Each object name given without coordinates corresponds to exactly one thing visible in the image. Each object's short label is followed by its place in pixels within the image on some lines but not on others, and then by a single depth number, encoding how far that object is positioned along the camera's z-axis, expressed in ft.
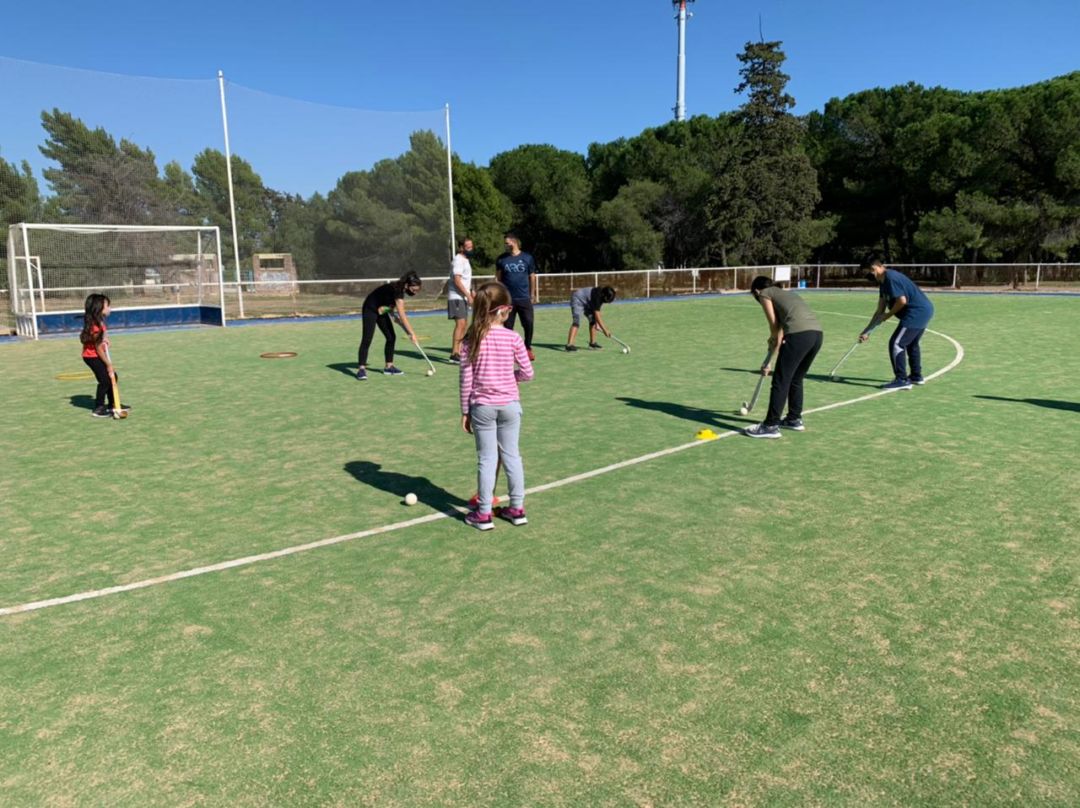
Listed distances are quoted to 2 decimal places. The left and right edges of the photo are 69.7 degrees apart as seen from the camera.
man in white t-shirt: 40.81
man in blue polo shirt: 40.91
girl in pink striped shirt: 17.30
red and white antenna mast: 312.09
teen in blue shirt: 35.14
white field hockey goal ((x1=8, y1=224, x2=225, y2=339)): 69.51
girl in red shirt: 30.53
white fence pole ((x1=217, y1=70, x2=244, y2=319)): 84.58
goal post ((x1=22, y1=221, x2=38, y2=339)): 64.57
